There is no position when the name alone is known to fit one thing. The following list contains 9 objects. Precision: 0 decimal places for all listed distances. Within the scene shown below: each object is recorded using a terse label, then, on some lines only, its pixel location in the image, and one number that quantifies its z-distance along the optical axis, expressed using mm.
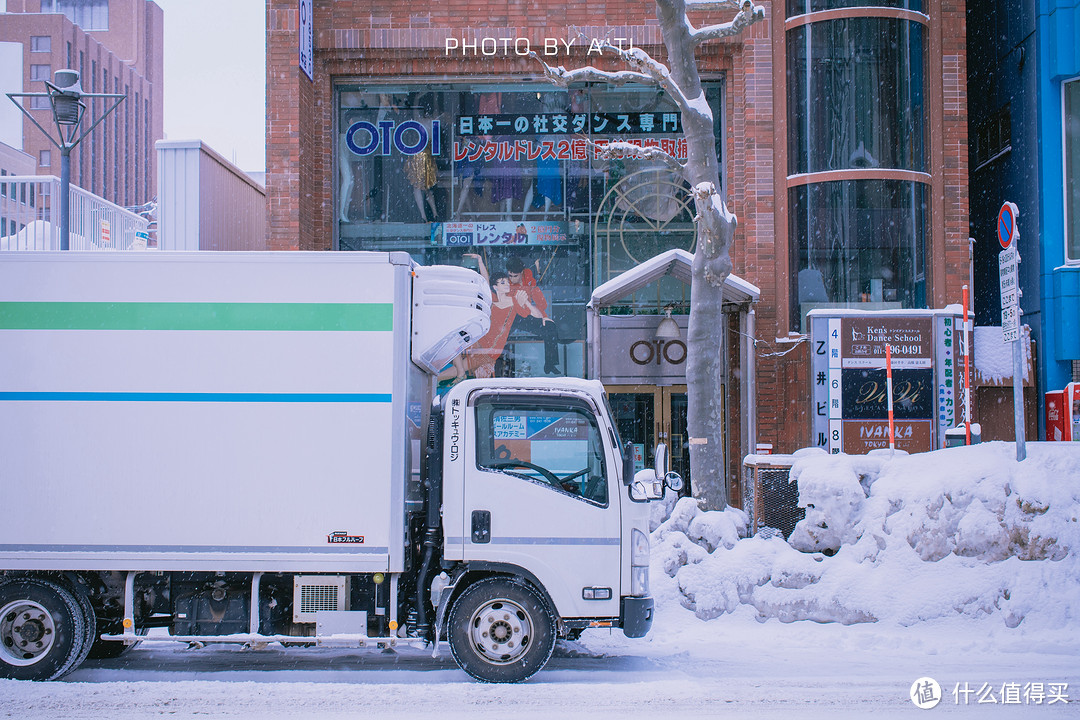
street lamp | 11336
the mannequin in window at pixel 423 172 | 14070
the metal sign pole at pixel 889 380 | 10766
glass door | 13359
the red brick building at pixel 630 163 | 13266
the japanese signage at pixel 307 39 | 13273
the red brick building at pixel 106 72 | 78062
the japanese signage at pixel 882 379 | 11961
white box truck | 6285
